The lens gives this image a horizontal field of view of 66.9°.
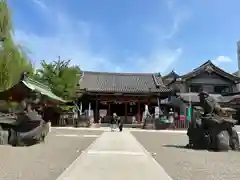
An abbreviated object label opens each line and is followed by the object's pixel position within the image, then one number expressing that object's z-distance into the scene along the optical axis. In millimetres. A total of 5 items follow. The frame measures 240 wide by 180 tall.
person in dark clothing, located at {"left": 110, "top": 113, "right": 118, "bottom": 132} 16515
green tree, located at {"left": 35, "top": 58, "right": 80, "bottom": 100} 19318
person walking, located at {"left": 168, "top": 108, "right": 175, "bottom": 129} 19372
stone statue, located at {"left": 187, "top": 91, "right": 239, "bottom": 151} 7728
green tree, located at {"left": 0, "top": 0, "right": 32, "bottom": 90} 9440
